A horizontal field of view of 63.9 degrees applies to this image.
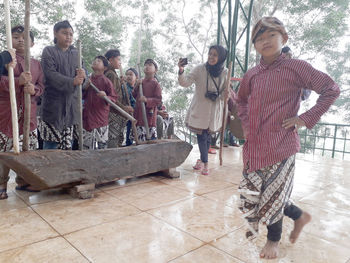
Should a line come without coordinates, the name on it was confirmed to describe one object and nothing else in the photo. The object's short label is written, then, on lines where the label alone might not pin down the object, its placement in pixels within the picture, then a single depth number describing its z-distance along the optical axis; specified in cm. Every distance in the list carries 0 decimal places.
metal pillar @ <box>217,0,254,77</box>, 538
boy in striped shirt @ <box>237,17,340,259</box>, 156
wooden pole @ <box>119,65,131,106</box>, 353
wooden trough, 216
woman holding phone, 346
